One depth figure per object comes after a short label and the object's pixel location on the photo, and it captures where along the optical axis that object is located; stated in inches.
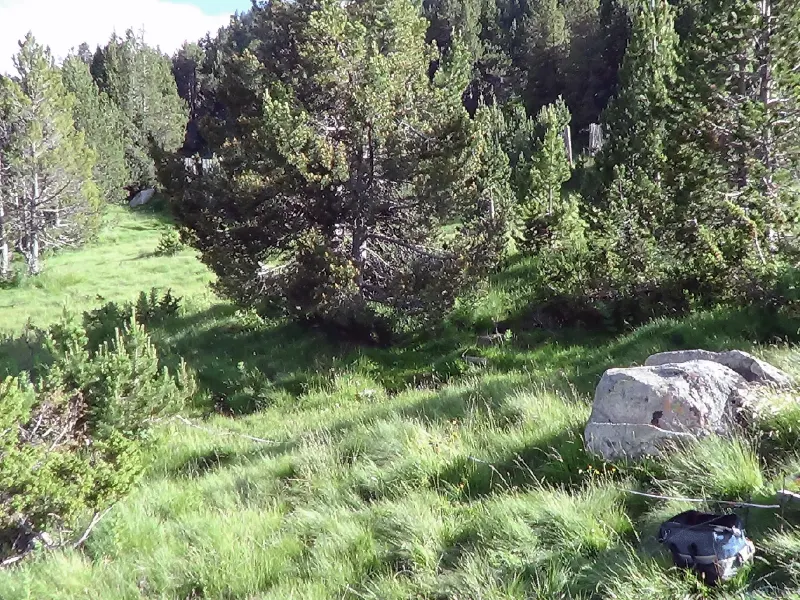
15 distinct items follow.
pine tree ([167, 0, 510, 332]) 364.5
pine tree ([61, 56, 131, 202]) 1428.4
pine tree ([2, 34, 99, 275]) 967.0
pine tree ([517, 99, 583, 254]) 524.7
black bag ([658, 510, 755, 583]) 100.7
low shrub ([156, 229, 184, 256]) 962.7
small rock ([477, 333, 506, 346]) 378.6
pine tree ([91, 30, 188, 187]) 1727.4
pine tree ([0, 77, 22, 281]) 944.3
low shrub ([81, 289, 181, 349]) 438.0
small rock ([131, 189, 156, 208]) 1653.7
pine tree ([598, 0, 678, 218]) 665.0
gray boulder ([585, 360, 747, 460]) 148.3
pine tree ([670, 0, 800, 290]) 439.2
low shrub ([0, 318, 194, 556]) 166.4
